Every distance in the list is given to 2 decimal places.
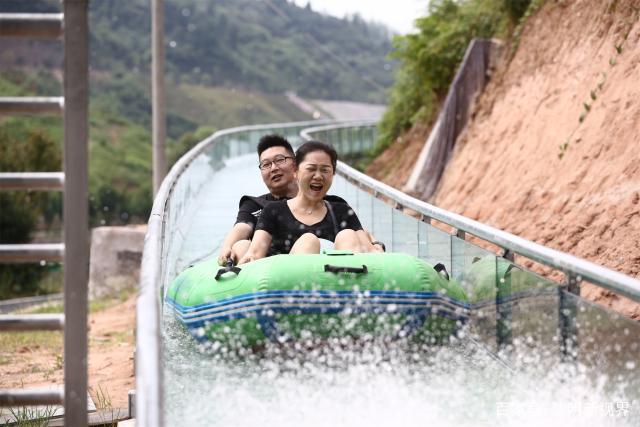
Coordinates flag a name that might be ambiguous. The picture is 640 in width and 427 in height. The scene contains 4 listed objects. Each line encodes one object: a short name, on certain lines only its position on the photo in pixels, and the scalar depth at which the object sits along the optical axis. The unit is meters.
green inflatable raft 10.73
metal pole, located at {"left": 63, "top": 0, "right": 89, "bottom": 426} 7.53
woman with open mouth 12.59
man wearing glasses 13.87
